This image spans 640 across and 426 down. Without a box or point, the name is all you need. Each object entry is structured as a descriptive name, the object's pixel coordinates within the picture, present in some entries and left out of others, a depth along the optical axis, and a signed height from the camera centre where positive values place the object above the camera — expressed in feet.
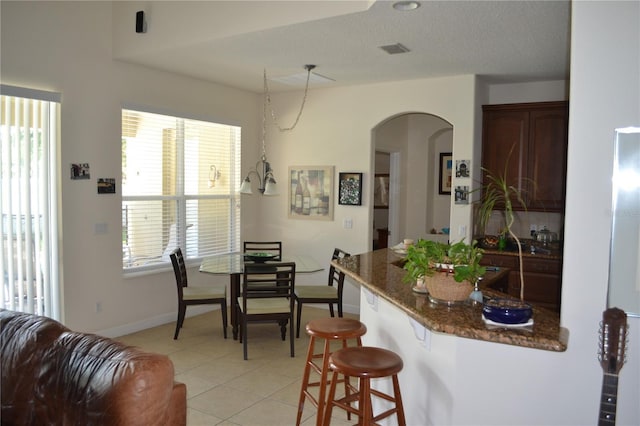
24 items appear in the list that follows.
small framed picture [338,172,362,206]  19.20 +0.21
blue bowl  6.66 -1.64
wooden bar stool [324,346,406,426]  7.28 -2.69
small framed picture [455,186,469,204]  16.98 +0.03
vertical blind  12.96 -0.33
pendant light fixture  20.43 +2.94
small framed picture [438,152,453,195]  23.76 +1.12
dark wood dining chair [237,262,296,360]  14.20 -3.18
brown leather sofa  5.96 -2.56
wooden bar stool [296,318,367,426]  8.77 -2.71
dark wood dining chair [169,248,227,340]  15.57 -3.41
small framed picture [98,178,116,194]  15.29 +0.15
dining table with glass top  15.31 -2.47
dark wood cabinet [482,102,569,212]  16.78 +1.74
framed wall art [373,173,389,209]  25.41 +0.19
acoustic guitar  5.32 -1.77
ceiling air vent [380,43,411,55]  13.17 +4.12
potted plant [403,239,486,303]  7.36 -1.15
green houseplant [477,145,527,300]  17.21 +0.20
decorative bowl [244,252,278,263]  16.35 -2.21
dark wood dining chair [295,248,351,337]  15.90 -3.43
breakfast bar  6.44 -2.40
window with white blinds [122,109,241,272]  16.63 +0.12
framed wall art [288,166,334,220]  20.04 +0.06
